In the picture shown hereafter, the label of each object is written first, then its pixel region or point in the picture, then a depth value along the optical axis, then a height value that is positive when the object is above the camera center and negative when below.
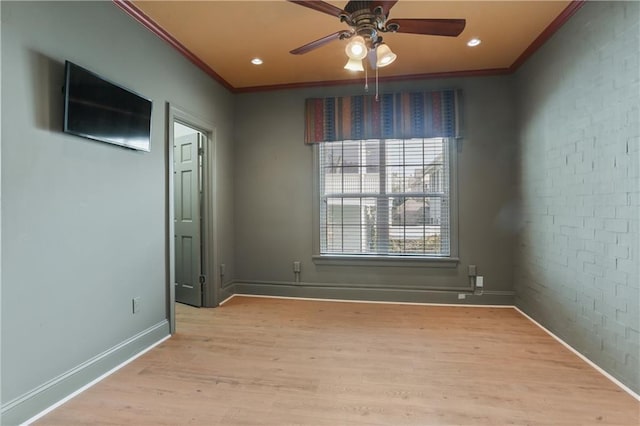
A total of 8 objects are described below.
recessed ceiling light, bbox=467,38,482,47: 2.89 +1.65
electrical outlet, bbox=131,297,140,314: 2.46 -0.73
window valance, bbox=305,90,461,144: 3.63 +1.19
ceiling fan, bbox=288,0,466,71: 1.89 +1.24
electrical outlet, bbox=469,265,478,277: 3.63 -0.70
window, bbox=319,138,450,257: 3.74 +0.20
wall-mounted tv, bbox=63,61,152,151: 1.89 +0.73
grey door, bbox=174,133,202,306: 3.65 -0.08
